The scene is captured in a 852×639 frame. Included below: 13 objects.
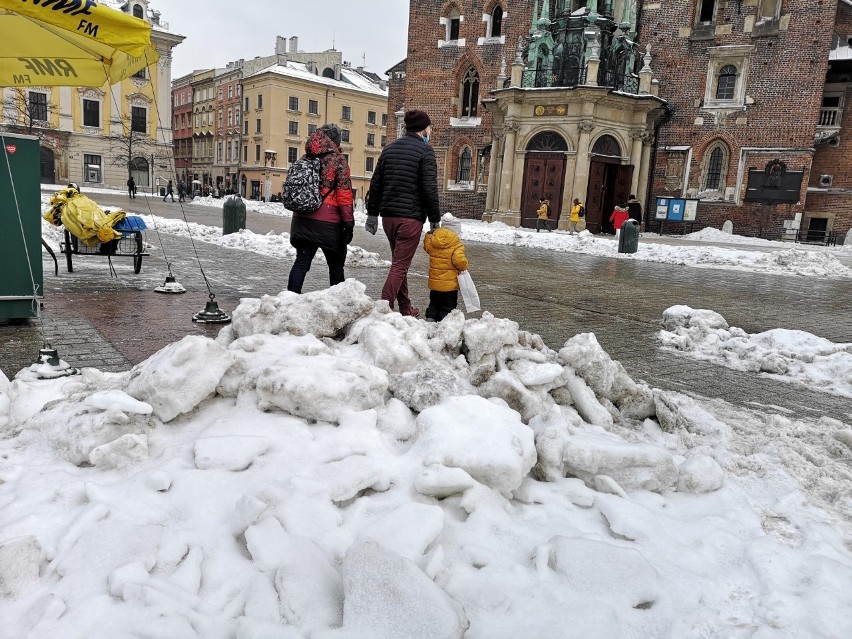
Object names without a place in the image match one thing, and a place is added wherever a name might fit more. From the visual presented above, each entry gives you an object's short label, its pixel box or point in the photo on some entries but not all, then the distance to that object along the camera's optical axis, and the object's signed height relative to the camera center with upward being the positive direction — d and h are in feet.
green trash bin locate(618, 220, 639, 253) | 60.39 -1.95
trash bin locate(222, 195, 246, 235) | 50.06 -1.70
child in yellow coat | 20.24 -1.79
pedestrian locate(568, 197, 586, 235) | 85.66 -0.21
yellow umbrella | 16.22 +3.92
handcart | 27.78 -2.58
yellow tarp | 26.84 -1.40
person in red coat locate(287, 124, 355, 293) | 19.85 -0.50
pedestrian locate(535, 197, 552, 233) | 87.30 -0.35
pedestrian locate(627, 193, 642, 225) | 86.79 +1.08
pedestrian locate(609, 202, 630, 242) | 81.87 +0.00
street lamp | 208.64 +3.40
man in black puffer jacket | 19.97 +0.30
